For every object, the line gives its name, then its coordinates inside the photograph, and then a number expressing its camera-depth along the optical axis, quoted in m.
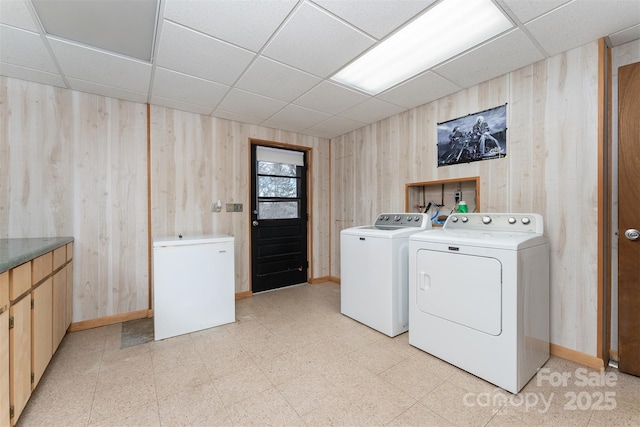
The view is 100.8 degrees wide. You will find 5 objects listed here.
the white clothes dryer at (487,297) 1.66
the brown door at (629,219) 1.80
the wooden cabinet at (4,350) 1.22
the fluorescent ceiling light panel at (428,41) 1.68
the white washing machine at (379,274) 2.40
